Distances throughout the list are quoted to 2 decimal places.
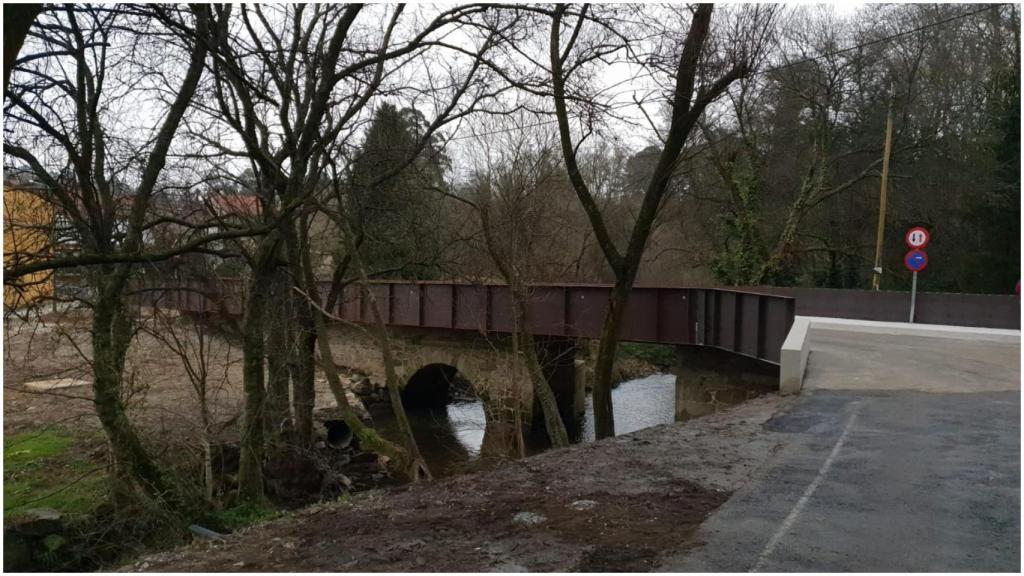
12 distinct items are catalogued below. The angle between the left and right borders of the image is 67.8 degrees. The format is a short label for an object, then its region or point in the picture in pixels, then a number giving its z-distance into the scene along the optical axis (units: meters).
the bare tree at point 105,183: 8.71
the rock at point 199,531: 9.34
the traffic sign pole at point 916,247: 18.48
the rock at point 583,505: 5.76
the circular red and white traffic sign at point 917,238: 18.45
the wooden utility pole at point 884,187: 25.59
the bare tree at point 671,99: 11.27
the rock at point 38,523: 11.62
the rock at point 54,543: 11.36
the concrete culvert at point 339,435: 19.90
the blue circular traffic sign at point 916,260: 18.58
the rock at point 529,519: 5.45
